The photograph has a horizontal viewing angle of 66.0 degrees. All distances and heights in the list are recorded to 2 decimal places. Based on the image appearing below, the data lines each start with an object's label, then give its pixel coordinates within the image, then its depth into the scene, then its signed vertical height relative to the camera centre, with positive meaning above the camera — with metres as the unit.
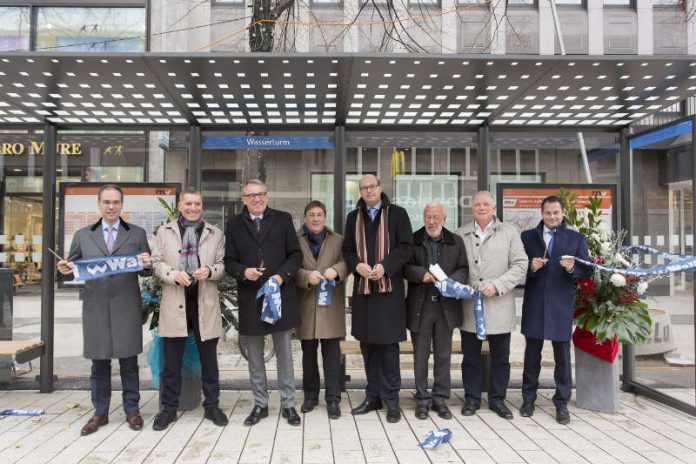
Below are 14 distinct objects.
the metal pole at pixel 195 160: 5.70 +0.89
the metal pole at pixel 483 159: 5.73 +0.91
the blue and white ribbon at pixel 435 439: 3.91 -1.46
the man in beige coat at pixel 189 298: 4.32 -0.45
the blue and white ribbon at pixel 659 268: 4.48 -0.22
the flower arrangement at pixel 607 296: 4.64 -0.48
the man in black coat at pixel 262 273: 4.35 -0.24
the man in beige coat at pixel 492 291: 4.57 -0.41
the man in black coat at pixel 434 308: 4.57 -0.56
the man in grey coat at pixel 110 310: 4.24 -0.54
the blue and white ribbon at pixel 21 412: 4.70 -1.49
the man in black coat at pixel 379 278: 4.40 -0.29
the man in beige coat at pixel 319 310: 4.56 -0.57
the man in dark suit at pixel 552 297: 4.57 -0.47
